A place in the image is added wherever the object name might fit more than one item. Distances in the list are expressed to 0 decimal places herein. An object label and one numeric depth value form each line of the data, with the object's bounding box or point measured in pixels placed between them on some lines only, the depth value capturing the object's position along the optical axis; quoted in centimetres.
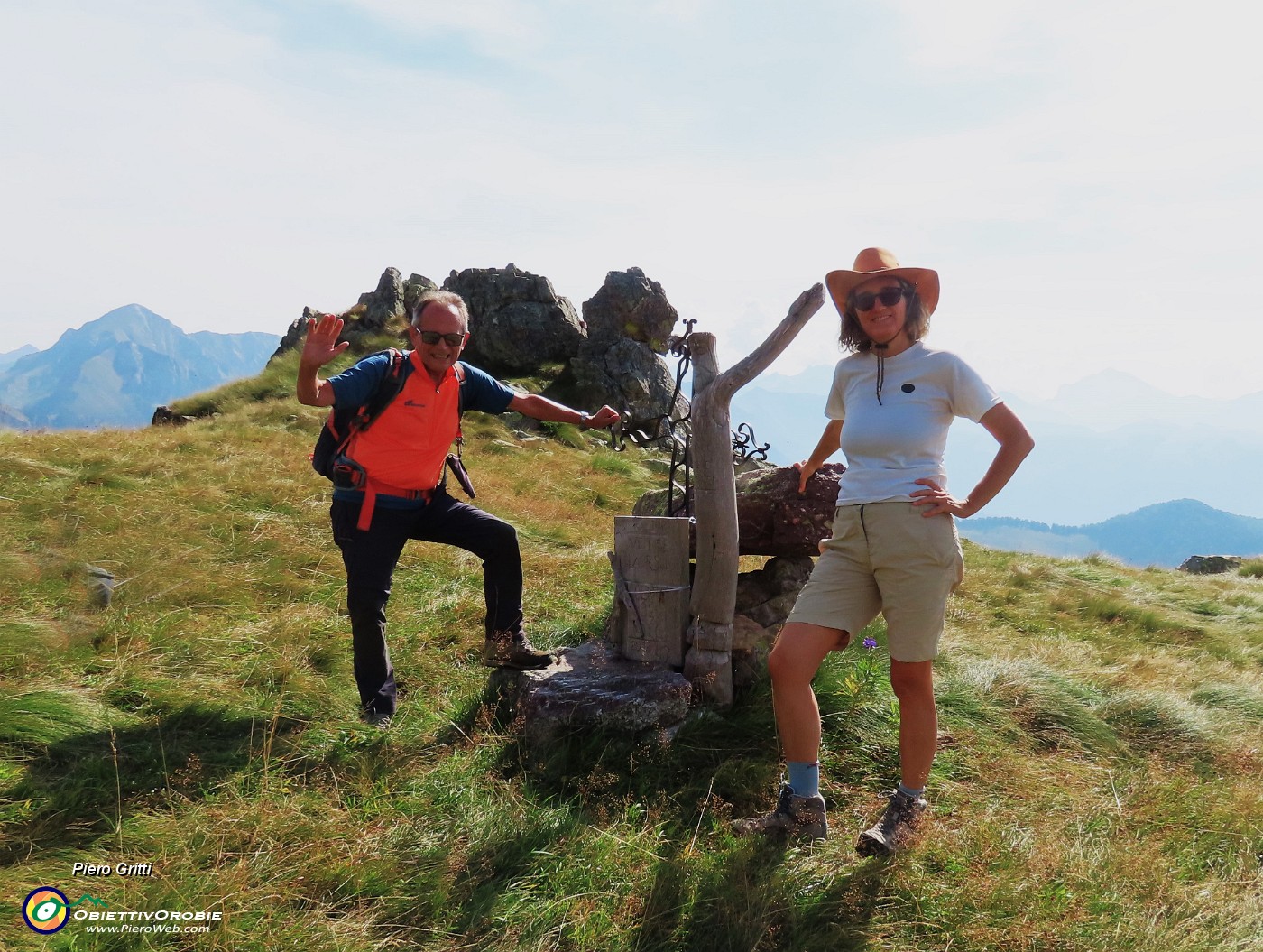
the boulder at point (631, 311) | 2780
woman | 338
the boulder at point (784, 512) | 560
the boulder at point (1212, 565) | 2262
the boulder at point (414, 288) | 2889
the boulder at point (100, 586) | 598
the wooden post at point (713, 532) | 493
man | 465
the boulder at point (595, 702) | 452
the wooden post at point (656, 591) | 517
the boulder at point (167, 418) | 1981
